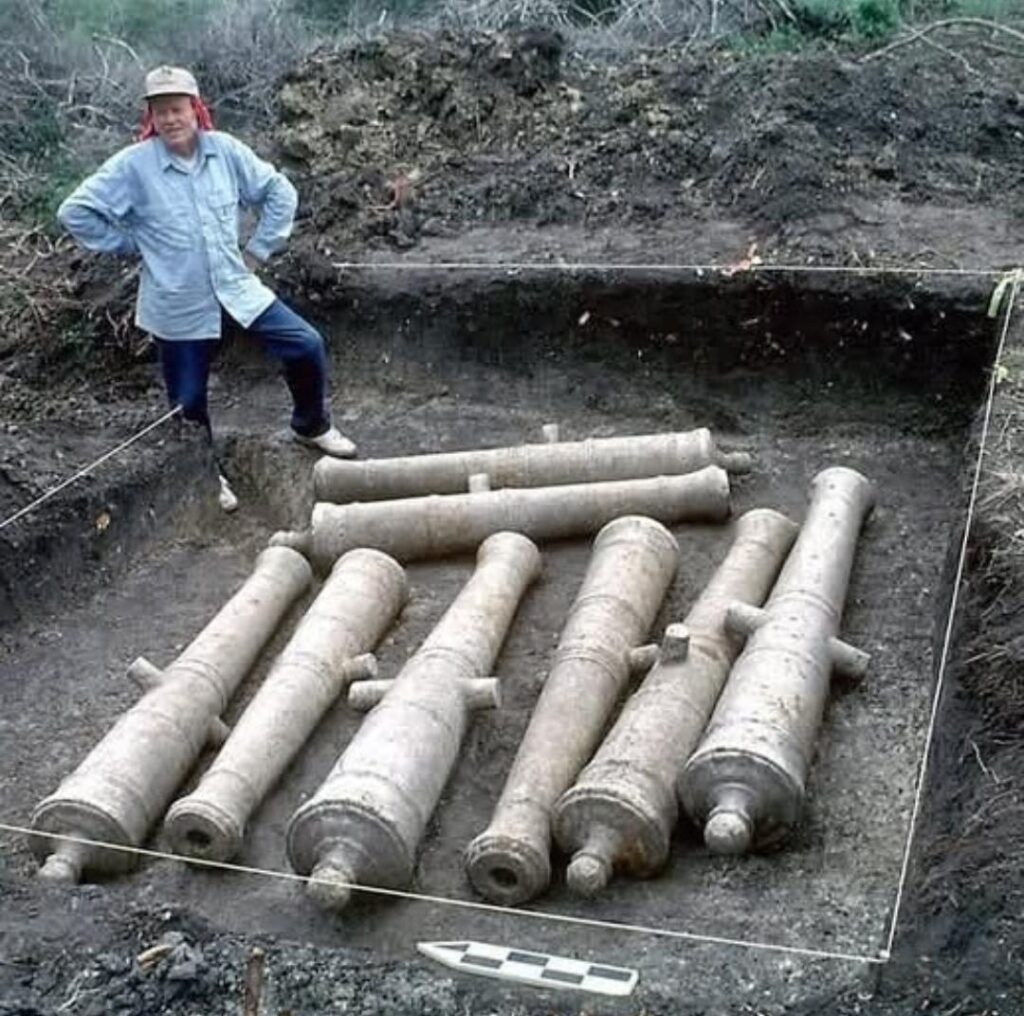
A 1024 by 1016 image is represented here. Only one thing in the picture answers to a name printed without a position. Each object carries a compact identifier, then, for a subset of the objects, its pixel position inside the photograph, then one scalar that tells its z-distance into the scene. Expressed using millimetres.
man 8797
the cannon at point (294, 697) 6707
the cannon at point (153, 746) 6758
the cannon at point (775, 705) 6305
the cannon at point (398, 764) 6316
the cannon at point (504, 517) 8992
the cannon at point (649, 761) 6254
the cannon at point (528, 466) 9367
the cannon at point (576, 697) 6277
